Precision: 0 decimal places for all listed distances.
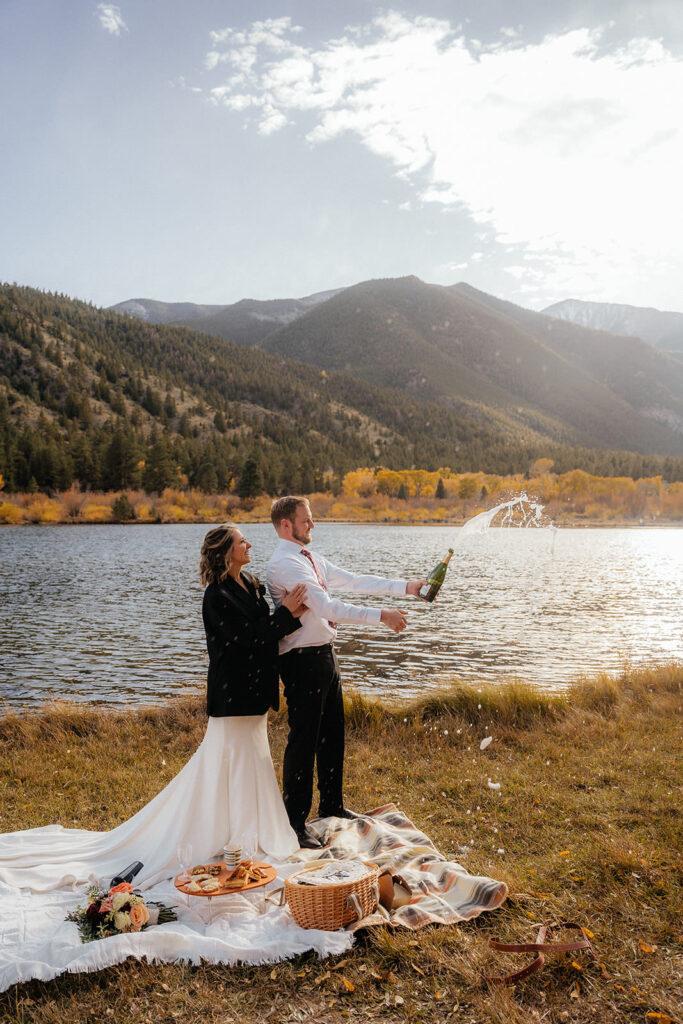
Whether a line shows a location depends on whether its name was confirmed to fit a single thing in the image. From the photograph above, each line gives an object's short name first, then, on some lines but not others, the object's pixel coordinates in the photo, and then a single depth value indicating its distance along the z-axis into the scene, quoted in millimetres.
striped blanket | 4625
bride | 5383
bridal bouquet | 4371
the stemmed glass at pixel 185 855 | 5172
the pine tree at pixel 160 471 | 114750
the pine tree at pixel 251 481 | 115312
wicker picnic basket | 4438
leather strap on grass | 3889
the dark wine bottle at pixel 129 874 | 4995
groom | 5715
